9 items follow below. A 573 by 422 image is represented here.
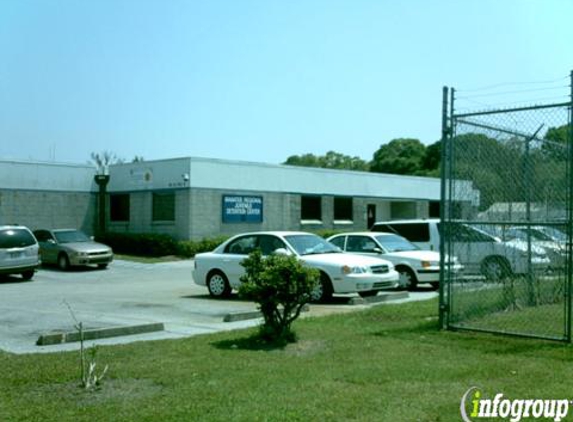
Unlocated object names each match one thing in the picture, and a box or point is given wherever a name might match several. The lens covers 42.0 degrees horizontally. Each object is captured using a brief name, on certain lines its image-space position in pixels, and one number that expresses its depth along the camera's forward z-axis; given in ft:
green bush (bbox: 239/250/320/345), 31.30
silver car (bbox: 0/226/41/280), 73.36
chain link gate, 34.27
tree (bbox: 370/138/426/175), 280.51
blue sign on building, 108.99
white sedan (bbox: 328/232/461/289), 58.39
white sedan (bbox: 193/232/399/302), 49.49
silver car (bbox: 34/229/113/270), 89.04
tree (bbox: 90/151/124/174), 118.52
